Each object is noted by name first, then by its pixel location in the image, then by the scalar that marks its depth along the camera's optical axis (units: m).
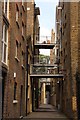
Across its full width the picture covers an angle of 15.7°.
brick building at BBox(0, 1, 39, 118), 14.64
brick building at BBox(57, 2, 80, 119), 20.12
